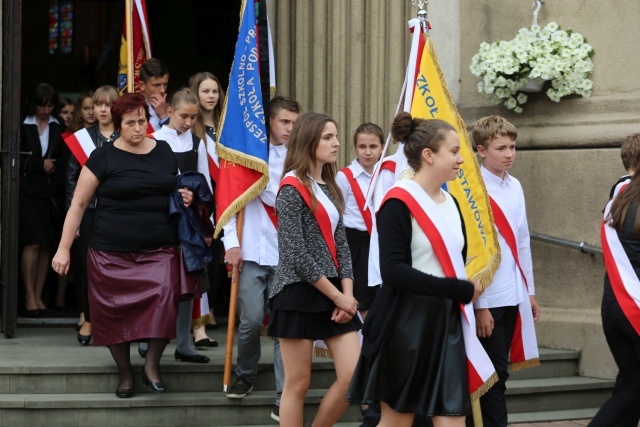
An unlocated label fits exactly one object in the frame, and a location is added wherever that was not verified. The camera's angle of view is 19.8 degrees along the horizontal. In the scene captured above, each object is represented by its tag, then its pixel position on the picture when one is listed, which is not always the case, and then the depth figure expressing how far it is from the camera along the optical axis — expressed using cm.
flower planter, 1351
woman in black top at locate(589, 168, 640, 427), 969
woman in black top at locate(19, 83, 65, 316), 1503
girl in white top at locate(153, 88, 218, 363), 1171
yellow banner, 991
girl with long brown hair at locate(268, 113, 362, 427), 925
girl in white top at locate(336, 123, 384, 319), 1120
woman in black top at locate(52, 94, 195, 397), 1083
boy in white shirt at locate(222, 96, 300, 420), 1084
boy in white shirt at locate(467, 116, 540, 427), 1000
